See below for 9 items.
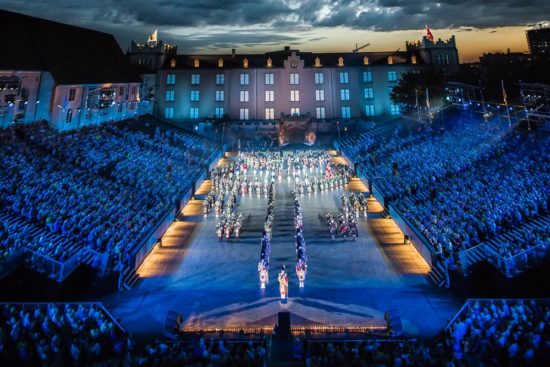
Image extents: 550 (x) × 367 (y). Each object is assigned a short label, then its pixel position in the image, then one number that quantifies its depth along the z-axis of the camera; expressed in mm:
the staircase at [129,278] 16880
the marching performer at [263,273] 16609
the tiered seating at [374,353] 9914
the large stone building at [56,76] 33344
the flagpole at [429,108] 48144
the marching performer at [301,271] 16906
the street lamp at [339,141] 53062
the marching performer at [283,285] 15484
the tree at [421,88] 51594
